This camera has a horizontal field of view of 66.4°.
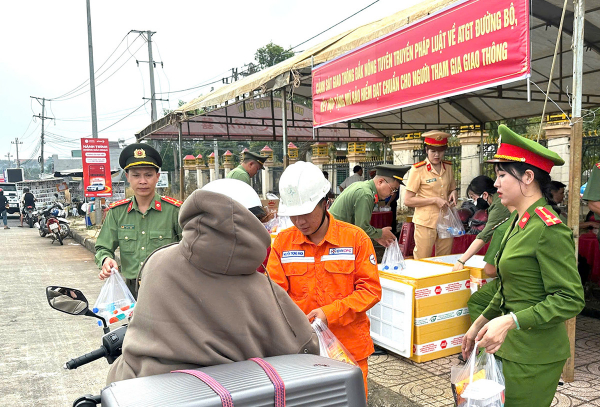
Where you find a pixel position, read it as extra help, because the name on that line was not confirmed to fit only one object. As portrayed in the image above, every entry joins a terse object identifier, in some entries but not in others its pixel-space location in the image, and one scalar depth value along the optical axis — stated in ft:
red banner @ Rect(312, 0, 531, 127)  10.09
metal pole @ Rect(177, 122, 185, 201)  35.62
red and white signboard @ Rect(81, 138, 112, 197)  46.29
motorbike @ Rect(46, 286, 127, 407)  5.92
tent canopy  17.04
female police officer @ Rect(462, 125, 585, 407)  5.92
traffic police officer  17.40
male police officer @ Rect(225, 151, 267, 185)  21.86
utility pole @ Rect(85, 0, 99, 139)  54.19
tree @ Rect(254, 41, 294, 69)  106.73
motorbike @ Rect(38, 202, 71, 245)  46.50
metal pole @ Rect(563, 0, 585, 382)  9.82
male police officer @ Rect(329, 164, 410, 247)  13.73
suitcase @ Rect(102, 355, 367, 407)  3.49
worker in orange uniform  7.08
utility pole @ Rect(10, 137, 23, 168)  260.15
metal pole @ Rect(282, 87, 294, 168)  23.29
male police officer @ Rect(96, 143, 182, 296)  11.43
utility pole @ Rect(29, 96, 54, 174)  167.75
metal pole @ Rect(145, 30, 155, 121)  77.00
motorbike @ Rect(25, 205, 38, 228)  68.03
